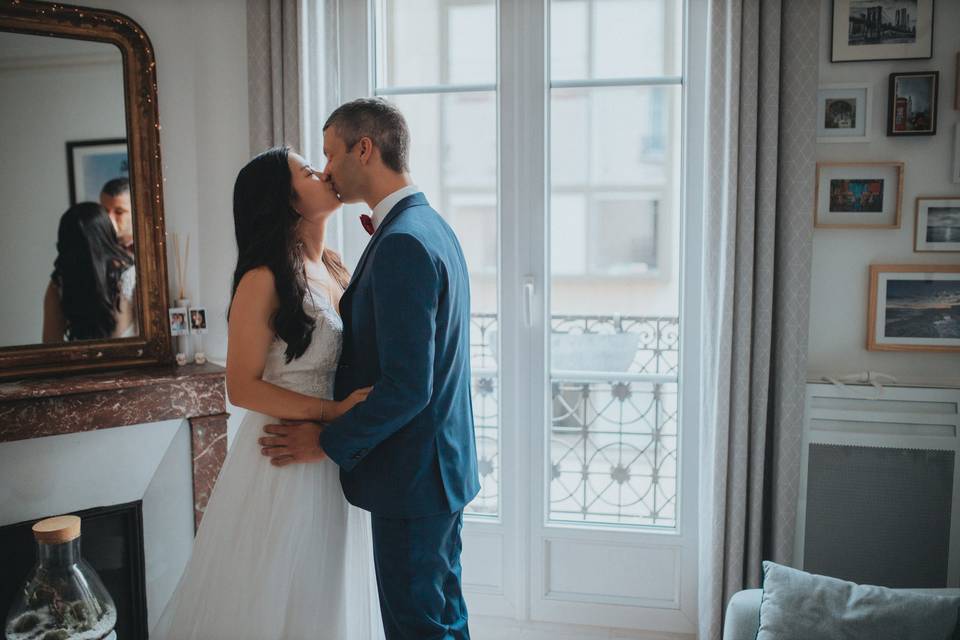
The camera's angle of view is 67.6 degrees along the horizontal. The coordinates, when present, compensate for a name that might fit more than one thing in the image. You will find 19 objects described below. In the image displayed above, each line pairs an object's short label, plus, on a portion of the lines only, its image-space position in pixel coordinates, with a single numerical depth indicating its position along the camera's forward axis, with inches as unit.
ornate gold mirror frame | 91.4
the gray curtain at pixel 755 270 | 86.9
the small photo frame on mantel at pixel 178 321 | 101.0
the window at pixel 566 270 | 99.7
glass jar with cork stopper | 70.5
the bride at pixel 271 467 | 66.1
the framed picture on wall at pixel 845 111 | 90.7
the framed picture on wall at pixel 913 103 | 89.2
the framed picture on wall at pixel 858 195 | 91.3
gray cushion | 62.2
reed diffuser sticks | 102.3
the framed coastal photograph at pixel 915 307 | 91.4
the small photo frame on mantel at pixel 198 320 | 102.2
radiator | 90.9
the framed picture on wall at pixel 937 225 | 90.4
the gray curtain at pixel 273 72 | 97.5
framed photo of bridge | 89.0
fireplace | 88.6
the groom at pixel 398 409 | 61.8
